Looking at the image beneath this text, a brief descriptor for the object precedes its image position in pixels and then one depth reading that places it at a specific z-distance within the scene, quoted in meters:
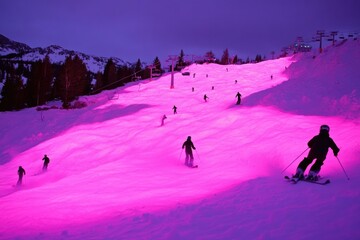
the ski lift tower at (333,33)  66.69
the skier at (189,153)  15.87
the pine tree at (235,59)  139.74
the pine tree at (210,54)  119.96
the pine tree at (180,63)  104.40
